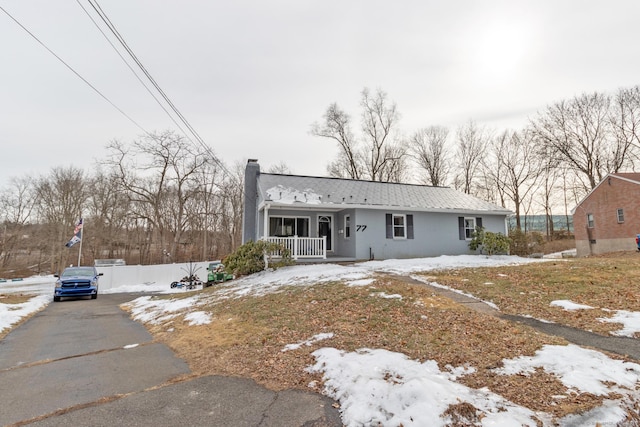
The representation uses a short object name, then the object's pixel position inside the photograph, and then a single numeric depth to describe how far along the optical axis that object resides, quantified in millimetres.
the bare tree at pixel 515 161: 33344
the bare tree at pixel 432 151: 34750
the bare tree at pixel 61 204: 31281
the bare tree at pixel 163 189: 30016
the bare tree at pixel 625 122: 27141
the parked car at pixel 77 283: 16391
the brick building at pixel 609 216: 21906
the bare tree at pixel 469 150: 34062
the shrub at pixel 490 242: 16016
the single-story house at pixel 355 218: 15398
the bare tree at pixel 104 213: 31703
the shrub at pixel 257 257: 13961
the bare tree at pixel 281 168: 36375
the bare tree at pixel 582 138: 29047
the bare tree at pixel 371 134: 33281
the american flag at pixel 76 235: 20241
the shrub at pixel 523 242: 18734
